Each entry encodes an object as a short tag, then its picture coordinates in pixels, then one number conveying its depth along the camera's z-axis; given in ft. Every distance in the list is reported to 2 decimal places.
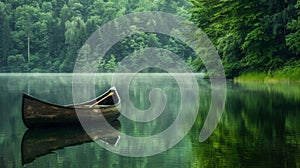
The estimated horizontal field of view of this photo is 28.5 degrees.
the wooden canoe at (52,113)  57.93
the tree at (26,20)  411.95
